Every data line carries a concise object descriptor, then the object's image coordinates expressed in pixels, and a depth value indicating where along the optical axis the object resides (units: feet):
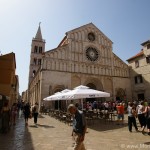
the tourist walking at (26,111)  42.36
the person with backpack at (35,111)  41.71
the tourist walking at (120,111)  42.83
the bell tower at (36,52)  156.82
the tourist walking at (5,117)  30.68
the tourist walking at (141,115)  31.86
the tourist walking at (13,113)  40.63
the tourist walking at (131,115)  31.27
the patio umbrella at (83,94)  37.90
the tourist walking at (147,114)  27.88
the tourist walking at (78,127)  14.32
